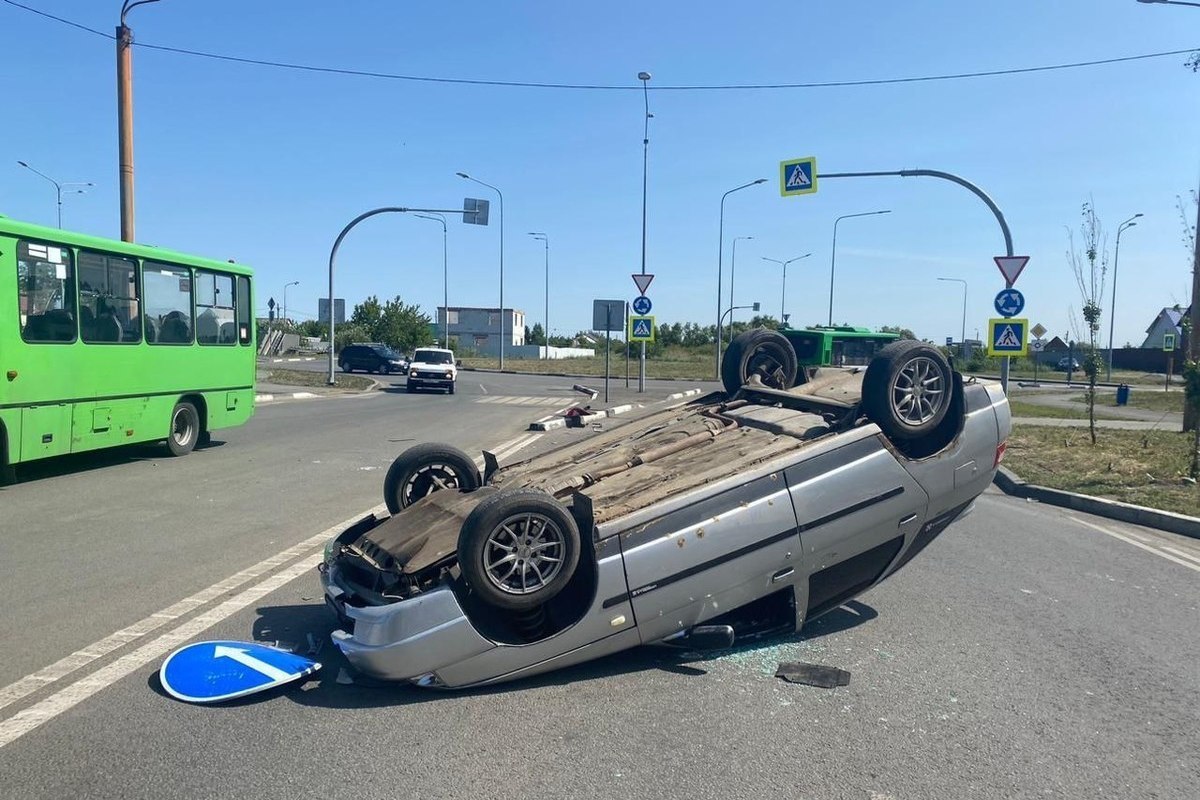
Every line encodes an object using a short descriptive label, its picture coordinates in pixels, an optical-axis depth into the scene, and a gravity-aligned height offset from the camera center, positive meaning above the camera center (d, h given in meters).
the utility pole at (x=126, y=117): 17.11 +3.97
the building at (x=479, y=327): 110.81 +0.72
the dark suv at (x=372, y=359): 50.41 -1.56
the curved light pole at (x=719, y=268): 45.41 +3.49
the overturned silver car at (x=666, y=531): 4.40 -1.03
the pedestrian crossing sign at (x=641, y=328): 28.09 +0.25
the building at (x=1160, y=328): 78.44 +1.73
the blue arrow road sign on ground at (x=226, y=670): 4.41 -1.72
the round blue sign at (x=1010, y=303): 16.73 +0.74
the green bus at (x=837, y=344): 26.47 -0.12
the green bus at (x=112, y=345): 10.77 -0.26
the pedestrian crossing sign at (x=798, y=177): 21.20 +3.82
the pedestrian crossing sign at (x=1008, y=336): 16.59 +0.13
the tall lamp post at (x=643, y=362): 32.45 -0.93
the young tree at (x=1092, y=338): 16.14 +0.12
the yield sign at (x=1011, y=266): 16.81 +1.43
